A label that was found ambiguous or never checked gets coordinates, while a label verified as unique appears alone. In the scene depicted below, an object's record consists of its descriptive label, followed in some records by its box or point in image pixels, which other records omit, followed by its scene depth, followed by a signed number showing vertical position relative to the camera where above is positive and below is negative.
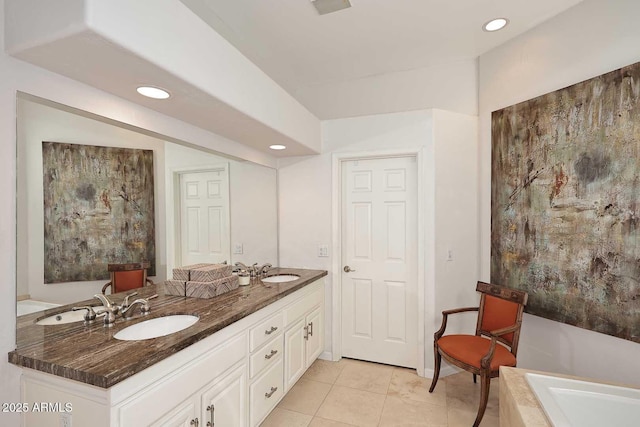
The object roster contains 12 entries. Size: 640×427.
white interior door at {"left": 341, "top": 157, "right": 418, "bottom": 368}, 2.95 -0.49
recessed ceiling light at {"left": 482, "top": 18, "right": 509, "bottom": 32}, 2.36 +1.47
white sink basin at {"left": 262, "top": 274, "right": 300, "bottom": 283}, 2.77 -0.61
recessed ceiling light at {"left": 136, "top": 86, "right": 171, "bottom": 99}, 1.47 +0.61
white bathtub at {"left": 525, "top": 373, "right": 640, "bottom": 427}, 1.48 -0.97
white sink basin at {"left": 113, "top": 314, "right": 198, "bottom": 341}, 1.45 -0.58
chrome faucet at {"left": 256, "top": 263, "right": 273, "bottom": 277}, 2.82 -0.54
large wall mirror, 1.30 +0.07
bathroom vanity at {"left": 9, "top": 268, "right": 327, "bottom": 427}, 1.08 -0.66
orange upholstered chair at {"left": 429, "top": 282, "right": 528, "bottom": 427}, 2.10 -1.05
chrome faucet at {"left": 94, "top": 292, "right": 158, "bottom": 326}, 1.46 -0.47
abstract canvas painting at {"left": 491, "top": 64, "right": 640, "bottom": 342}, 1.84 +0.05
